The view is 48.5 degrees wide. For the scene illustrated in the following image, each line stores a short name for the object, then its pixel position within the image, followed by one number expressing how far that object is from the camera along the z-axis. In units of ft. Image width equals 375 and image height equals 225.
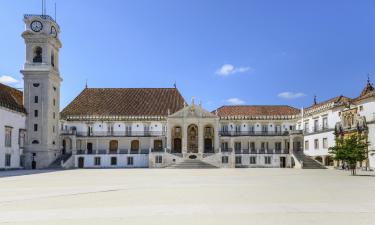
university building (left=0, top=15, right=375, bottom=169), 181.57
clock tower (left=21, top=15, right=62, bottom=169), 189.26
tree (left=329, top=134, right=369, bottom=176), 129.29
